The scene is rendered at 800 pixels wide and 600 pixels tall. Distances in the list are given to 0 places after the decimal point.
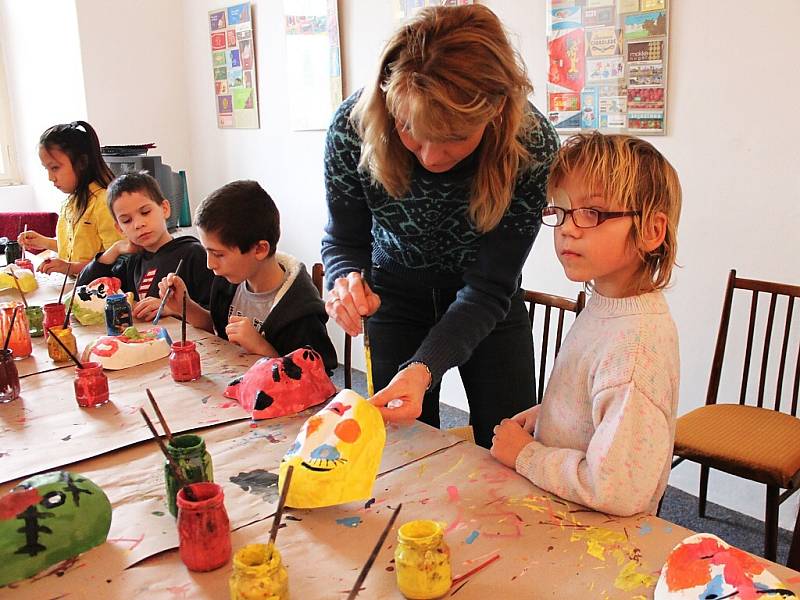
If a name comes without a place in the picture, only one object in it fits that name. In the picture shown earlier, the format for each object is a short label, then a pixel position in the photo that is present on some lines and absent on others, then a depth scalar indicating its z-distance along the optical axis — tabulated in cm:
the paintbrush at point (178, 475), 99
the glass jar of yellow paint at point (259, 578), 84
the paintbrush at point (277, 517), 90
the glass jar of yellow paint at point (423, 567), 86
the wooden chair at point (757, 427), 194
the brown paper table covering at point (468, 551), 90
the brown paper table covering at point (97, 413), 129
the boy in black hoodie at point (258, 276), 183
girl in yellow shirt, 290
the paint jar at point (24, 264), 282
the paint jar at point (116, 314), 200
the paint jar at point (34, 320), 203
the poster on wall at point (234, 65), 416
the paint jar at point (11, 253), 292
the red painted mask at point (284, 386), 142
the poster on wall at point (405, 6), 315
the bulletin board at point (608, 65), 239
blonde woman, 116
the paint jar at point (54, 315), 202
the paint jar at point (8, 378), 153
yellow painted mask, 106
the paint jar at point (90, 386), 148
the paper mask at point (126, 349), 171
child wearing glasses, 103
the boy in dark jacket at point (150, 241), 239
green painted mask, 95
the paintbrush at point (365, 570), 80
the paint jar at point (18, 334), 181
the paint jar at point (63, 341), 179
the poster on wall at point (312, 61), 365
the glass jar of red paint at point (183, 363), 162
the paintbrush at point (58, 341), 149
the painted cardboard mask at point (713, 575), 82
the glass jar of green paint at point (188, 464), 108
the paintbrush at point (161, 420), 111
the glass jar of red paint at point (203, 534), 94
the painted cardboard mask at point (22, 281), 259
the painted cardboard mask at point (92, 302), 213
